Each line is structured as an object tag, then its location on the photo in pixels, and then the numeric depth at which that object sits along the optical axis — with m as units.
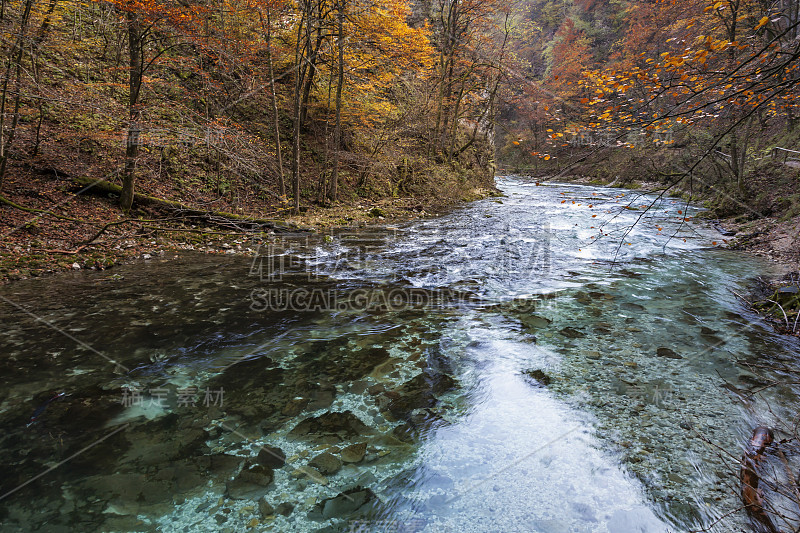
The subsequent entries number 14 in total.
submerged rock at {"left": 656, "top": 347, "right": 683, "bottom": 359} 4.38
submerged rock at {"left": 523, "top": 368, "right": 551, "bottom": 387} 3.93
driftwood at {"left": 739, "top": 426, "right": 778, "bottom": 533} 2.34
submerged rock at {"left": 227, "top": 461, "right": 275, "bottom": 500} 2.48
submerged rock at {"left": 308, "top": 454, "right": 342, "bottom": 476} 2.69
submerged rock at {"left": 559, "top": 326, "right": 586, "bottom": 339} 4.94
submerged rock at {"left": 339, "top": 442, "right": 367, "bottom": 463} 2.81
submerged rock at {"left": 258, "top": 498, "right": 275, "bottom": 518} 2.35
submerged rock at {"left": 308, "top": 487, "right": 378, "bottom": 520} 2.37
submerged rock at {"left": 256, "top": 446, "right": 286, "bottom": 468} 2.72
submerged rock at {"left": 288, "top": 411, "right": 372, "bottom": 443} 3.03
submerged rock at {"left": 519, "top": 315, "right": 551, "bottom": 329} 5.28
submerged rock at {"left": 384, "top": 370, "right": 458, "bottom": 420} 3.44
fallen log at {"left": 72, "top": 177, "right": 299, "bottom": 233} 8.22
